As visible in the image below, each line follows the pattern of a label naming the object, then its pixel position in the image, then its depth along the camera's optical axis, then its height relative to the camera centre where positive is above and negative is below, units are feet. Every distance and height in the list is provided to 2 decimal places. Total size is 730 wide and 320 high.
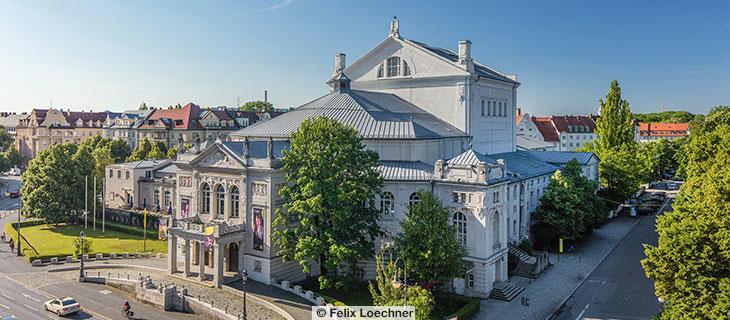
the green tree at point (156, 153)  332.96 -5.11
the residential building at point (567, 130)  481.05 +14.31
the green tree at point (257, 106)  553.23 +40.06
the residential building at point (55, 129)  464.24 +13.06
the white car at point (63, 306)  129.90 -38.58
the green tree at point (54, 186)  238.48 -18.54
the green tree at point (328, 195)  135.54 -12.33
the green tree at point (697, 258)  89.86 -18.99
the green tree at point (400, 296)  96.02 -27.61
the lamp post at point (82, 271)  157.79 -37.16
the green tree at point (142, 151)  334.73 -4.10
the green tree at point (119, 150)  363.15 -3.69
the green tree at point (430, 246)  127.44 -23.26
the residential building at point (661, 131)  565.94 +16.52
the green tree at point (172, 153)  324.97 -4.97
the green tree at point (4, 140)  492.54 +3.62
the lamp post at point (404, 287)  89.56 -24.23
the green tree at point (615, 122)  311.88 +13.97
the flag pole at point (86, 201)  236.75 -25.14
